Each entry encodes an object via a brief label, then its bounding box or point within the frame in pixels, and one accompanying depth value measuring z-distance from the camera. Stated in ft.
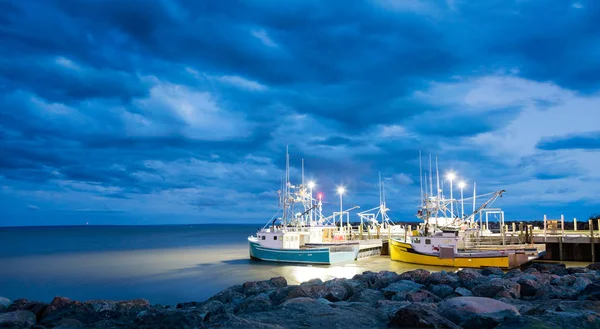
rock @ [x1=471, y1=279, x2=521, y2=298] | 47.52
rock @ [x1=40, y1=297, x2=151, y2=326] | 43.34
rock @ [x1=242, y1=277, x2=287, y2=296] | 57.31
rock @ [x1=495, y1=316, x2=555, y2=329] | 29.40
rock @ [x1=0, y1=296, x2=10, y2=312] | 50.34
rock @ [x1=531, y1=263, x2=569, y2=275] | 73.05
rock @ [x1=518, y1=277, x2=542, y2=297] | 50.62
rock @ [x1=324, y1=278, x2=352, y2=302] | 48.09
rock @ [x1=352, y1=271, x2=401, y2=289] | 60.97
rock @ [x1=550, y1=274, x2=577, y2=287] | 57.88
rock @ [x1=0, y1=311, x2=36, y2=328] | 38.78
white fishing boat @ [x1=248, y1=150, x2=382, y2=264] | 129.90
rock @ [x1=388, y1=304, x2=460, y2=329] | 30.96
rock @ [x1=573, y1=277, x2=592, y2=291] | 53.72
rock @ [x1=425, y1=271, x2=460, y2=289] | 59.10
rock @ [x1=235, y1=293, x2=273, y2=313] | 42.75
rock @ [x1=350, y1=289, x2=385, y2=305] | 47.83
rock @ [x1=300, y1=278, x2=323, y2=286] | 52.28
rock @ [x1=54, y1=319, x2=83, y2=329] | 38.50
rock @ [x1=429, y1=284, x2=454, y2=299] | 51.52
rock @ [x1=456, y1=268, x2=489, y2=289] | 58.98
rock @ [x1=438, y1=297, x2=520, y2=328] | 31.45
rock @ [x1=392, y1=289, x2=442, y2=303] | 46.24
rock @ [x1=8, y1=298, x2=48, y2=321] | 46.49
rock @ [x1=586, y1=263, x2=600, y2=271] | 78.65
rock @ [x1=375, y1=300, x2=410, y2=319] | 39.35
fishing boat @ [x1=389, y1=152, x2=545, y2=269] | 110.93
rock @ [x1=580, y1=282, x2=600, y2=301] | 43.93
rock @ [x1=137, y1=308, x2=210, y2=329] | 34.01
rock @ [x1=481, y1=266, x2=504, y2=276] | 76.18
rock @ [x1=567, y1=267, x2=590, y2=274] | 72.84
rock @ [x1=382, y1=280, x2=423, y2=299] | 50.70
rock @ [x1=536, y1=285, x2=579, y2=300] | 47.71
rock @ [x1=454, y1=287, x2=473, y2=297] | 49.53
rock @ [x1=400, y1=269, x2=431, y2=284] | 63.26
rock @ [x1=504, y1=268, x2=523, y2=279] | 65.98
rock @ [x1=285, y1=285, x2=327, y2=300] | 47.91
